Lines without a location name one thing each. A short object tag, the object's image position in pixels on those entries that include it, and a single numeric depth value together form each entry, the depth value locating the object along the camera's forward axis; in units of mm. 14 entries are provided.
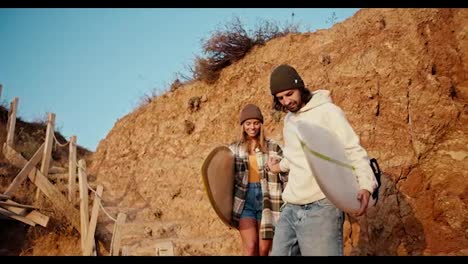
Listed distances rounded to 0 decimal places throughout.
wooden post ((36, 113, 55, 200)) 9078
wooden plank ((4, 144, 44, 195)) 8562
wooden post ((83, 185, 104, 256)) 6750
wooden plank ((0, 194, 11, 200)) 8242
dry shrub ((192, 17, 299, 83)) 9828
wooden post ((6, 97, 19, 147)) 10214
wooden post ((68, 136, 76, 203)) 8461
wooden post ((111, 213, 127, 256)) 4789
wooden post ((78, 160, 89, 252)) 7305
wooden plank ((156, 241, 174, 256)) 4074
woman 3730
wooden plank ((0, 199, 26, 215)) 8227
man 2408
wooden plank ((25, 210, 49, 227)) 8242
